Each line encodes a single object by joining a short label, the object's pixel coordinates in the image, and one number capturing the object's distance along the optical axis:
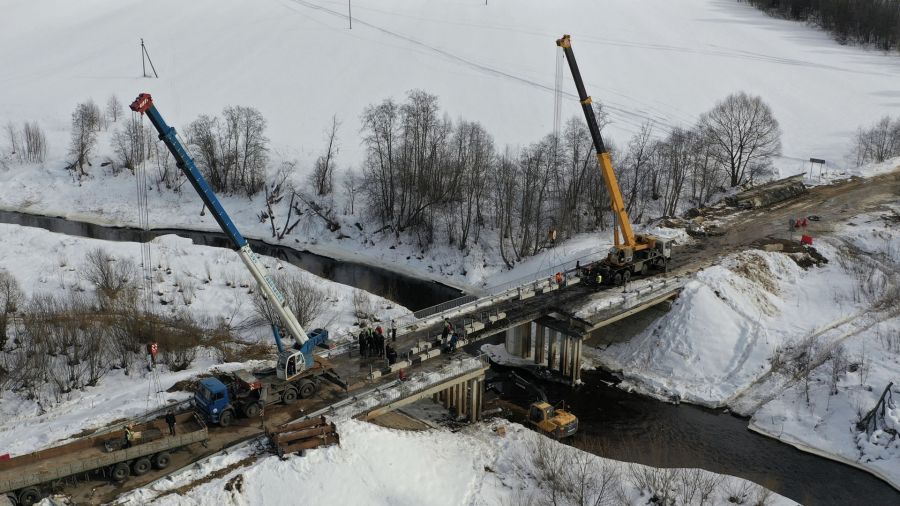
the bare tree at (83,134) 80.00
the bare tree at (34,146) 82.12
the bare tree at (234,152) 75.12
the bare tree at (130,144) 79.50
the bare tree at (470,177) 64.31
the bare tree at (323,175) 72.75
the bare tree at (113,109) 90.19
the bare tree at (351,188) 69.94
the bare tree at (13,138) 83.25
